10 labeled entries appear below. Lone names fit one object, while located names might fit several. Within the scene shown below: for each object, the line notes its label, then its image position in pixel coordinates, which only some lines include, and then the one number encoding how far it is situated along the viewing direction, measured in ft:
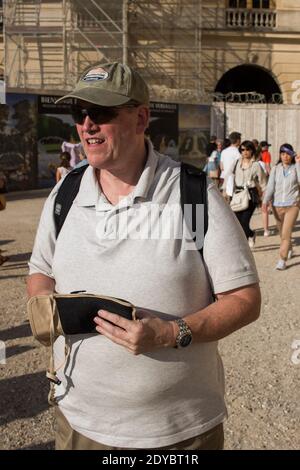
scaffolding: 81.66
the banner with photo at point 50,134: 61.52
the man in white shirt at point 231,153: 37.45
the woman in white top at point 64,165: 34.19
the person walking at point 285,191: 28.04
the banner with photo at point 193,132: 71.82
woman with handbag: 30.30
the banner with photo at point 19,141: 58.75
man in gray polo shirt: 6.56
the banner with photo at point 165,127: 69.31
